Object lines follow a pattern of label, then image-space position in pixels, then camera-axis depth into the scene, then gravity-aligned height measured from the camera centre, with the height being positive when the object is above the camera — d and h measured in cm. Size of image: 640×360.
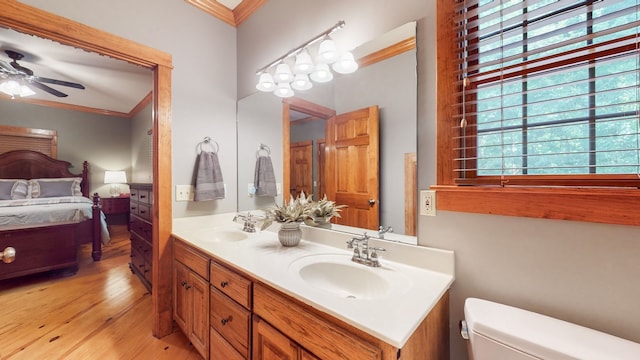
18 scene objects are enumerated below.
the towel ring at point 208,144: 197 +28
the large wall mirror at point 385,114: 118 +37
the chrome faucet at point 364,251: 115 -35
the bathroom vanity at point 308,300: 73 -44
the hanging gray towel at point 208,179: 191 +0
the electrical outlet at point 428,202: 107 -10
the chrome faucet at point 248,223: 184 -32
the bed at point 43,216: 276 -42
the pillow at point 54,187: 415 -11
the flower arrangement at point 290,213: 142 -19
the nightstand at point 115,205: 493 -49
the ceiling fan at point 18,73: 275 +121
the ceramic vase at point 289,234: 142 -31
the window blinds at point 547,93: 76 +29
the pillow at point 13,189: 391 -13
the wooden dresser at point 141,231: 248 -55
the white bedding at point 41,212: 283 -37
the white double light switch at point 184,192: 188 -9
